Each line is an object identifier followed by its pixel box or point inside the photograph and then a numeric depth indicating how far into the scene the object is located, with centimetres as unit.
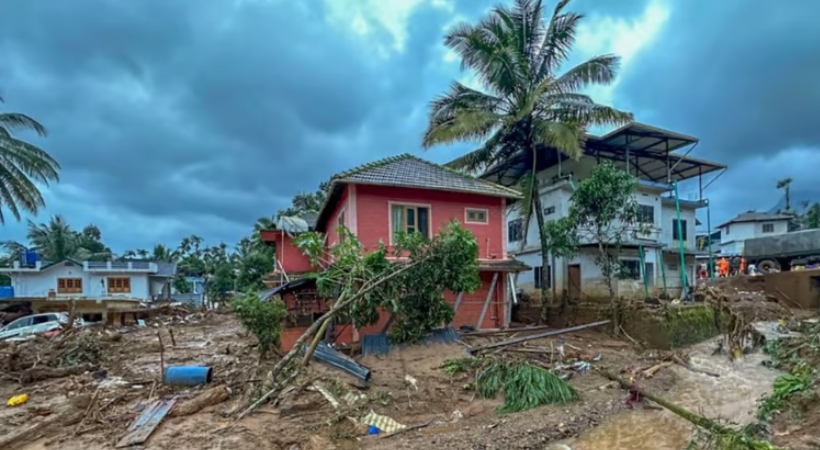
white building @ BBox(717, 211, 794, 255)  4397
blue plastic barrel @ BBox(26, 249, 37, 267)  3288
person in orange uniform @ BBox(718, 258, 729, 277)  3138
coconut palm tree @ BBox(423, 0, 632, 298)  1789
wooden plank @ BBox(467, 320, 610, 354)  1305
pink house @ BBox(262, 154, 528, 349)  1527
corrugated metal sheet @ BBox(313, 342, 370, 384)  1063
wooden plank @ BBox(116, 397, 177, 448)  788
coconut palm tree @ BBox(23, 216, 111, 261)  3882
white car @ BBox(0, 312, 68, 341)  1926
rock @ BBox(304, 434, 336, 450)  770
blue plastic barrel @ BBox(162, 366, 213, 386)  1099
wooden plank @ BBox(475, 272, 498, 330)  1642
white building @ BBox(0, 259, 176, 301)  3269
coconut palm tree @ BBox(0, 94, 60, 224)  2052
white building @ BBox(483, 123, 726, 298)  2161
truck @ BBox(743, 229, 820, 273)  2464
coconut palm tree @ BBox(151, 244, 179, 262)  5253
